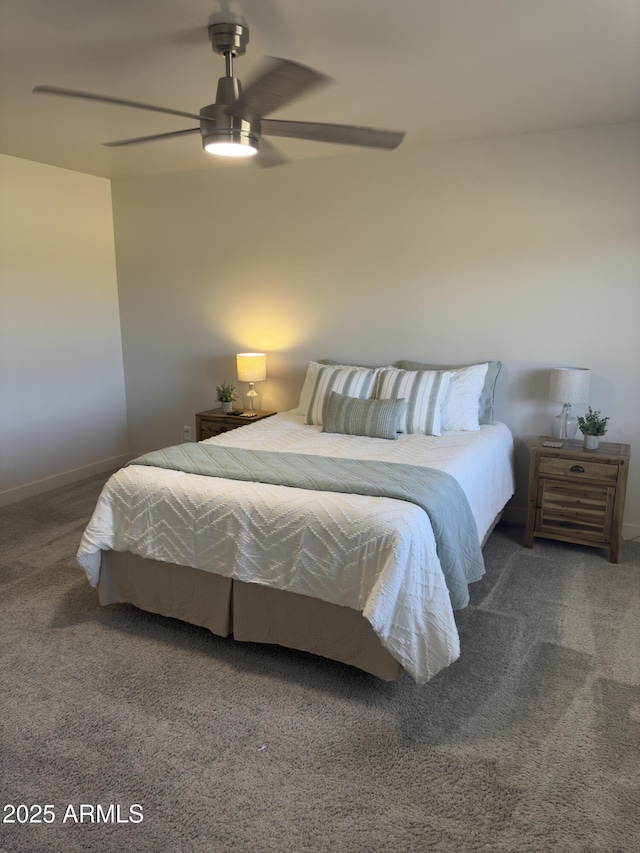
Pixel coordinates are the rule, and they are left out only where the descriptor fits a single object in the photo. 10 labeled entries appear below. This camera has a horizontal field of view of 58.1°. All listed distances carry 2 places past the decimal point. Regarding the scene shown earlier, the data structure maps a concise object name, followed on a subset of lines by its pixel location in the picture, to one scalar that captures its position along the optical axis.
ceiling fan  2.06
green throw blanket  2.33
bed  2.10
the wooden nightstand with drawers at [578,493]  3.30
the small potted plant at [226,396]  4.55
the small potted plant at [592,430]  3.43
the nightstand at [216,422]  4.32
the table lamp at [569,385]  3.44
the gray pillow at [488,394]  3.76
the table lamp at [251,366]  4.39
